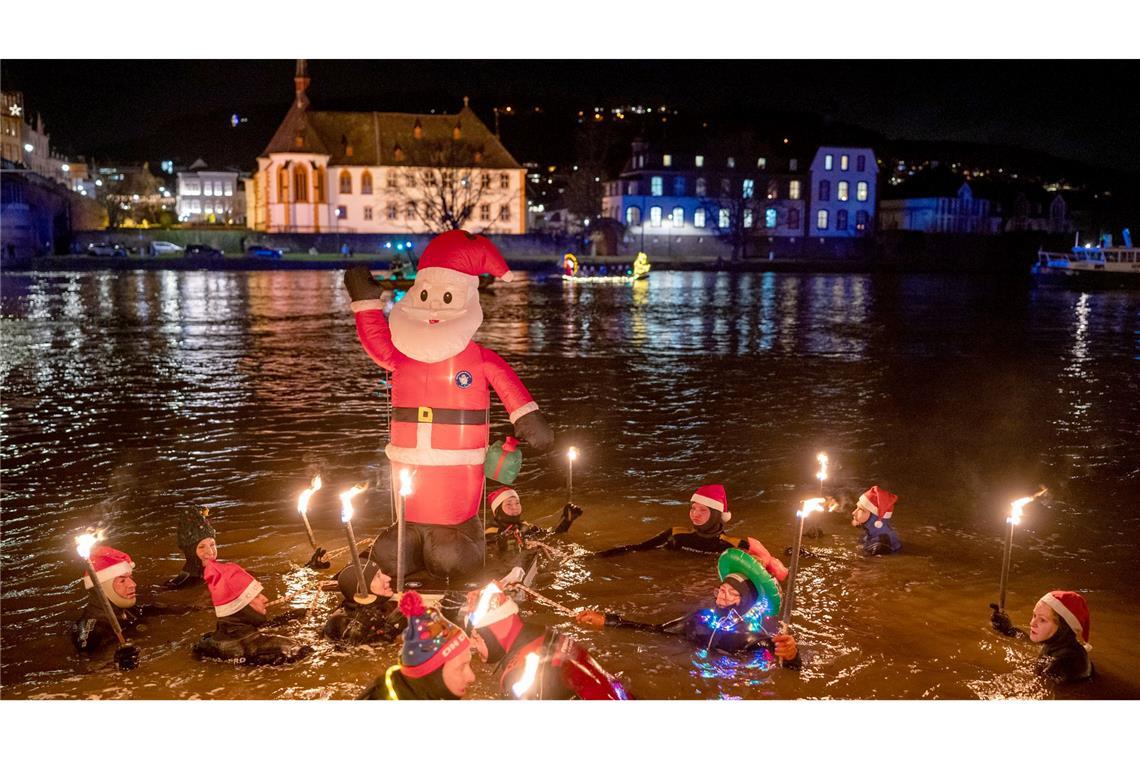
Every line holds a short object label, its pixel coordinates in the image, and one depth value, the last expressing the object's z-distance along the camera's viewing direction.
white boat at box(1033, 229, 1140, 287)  55.79
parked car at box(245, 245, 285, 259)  71.56
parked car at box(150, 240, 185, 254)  75.06
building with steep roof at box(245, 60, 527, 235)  85.69
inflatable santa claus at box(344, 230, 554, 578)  7.55
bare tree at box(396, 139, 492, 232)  85.00
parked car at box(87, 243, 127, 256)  70.46
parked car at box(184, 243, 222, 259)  69.37
